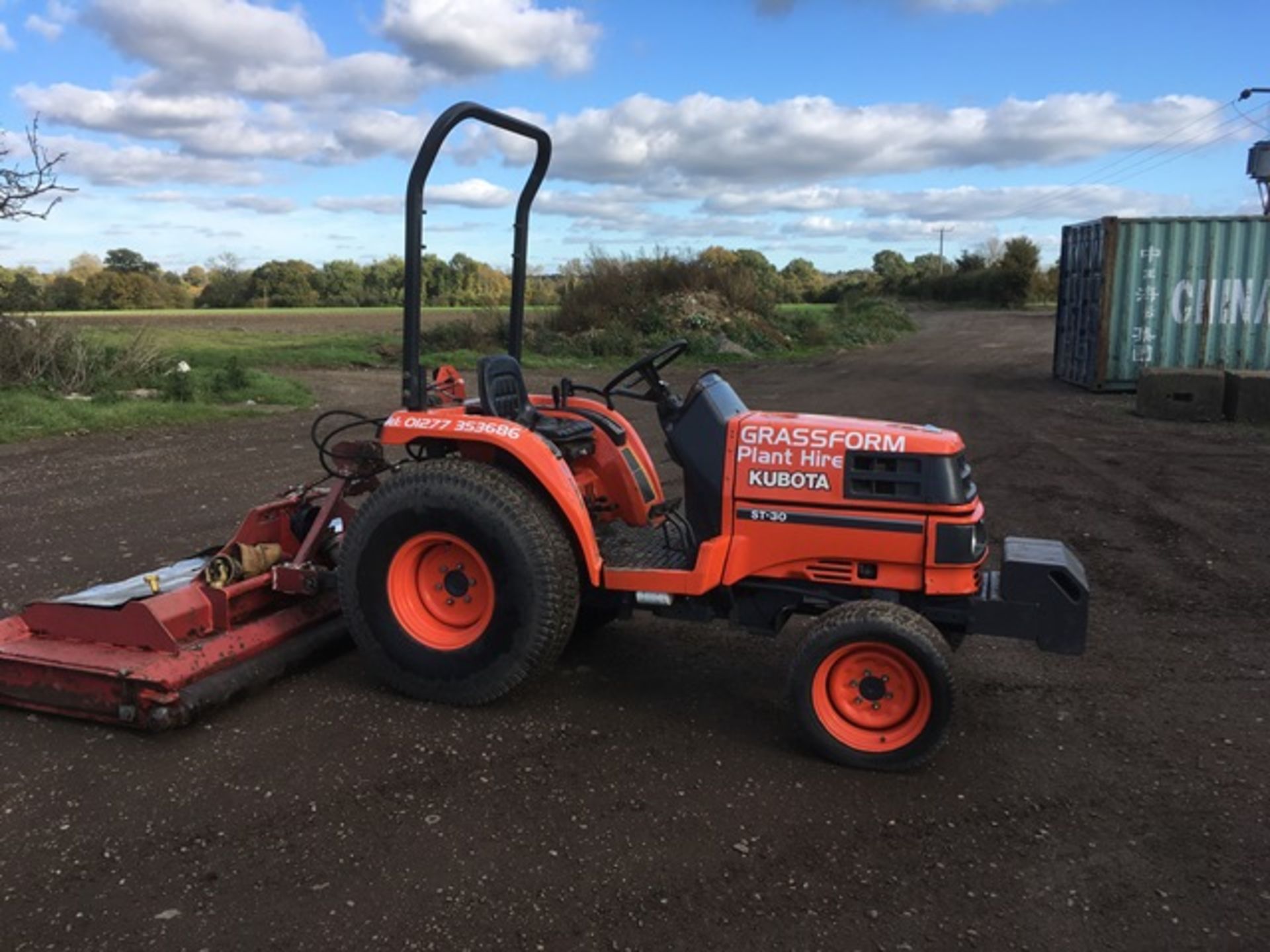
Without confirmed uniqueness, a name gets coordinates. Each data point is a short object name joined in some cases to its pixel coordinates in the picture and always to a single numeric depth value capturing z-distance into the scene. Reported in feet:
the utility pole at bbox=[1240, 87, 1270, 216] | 75.10
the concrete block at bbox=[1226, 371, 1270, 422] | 40.47
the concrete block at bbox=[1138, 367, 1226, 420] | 41.93
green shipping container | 49.73
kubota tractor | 12.14
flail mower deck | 12.72
